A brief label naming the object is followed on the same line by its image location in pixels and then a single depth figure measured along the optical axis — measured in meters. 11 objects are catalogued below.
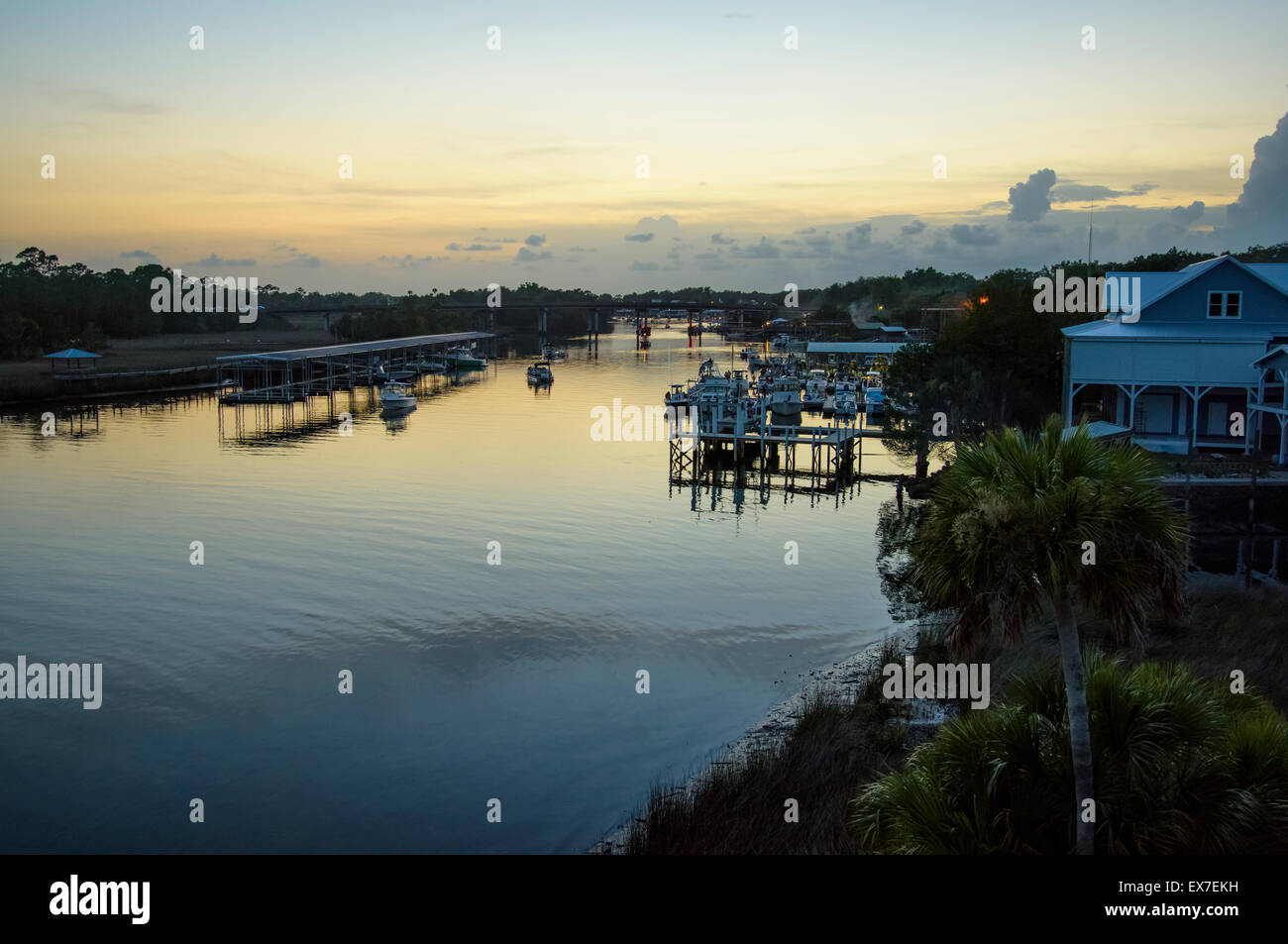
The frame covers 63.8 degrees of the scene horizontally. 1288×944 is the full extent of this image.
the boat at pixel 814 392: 87.19
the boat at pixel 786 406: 78.44
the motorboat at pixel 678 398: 75.62
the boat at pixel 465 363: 135.12
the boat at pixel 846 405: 72.75
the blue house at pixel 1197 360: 43.41
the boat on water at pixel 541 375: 114.69
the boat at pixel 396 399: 84.75
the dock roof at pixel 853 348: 101.06
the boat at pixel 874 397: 80.24
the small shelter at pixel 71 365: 92.19
